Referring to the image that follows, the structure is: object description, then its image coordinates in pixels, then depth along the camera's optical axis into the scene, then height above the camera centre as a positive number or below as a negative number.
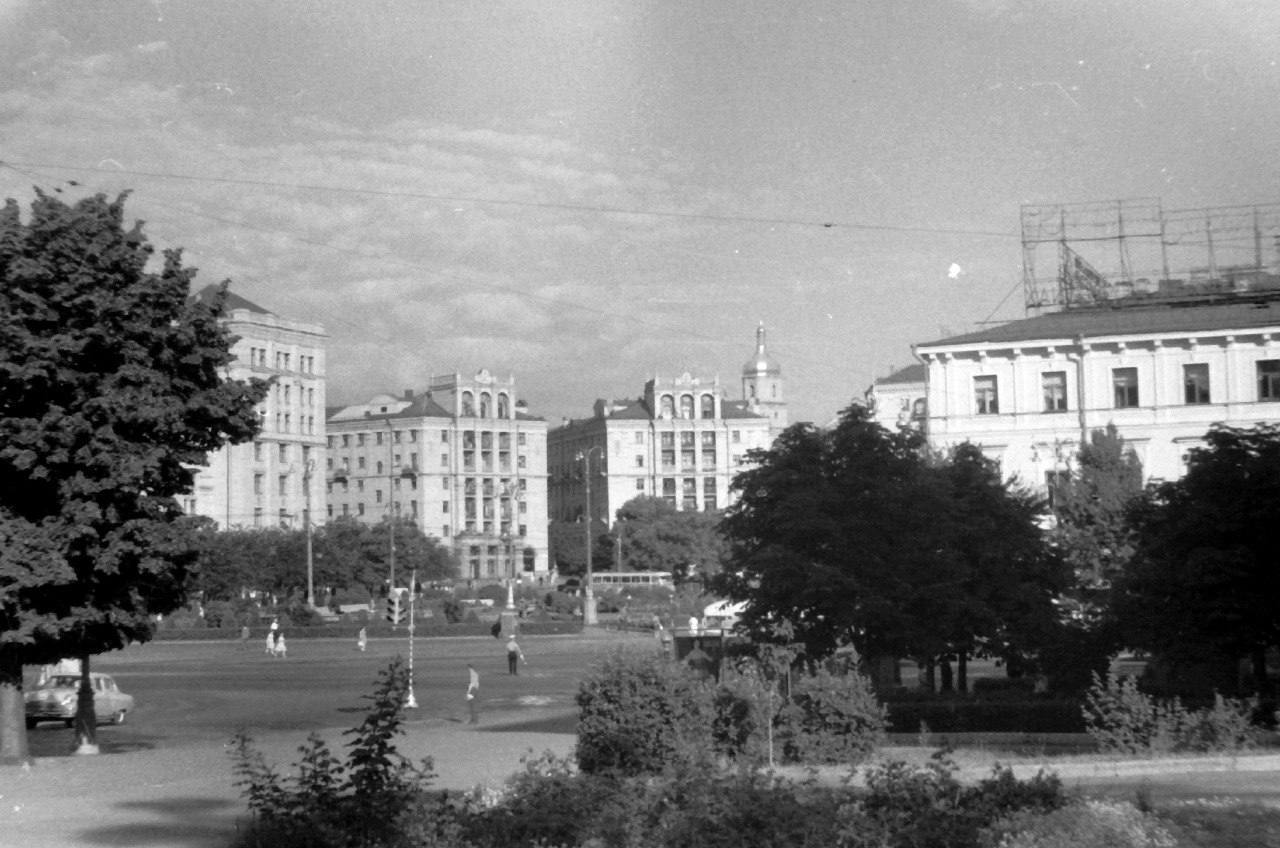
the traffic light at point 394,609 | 52.59 -1.50
